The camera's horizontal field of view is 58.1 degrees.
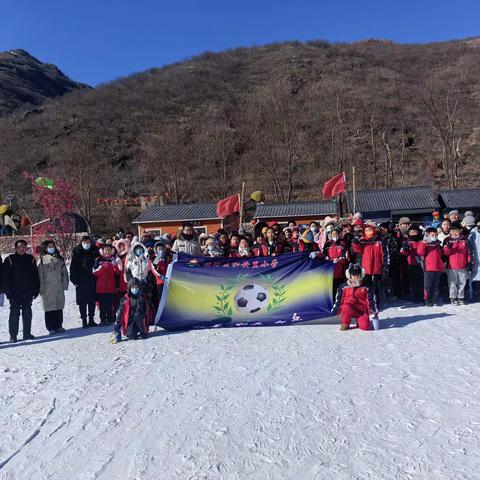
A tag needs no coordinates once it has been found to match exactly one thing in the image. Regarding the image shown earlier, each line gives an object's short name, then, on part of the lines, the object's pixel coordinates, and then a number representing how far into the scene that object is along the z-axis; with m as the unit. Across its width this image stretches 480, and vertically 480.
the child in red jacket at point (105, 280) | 7.21
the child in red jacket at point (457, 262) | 7.23
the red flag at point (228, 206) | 17.20
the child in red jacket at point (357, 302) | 6.03
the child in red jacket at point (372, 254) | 7.20
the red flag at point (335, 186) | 15.20
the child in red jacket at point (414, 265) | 7.55
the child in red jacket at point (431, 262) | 7.21
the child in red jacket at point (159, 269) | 6.88
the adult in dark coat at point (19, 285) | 6.50
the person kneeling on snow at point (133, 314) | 6.20
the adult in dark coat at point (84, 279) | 7.25
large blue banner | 6.58
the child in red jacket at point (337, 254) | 7.04
